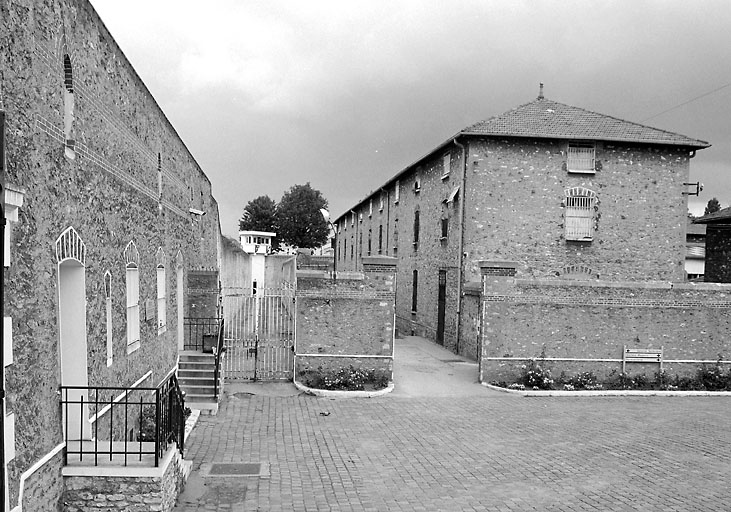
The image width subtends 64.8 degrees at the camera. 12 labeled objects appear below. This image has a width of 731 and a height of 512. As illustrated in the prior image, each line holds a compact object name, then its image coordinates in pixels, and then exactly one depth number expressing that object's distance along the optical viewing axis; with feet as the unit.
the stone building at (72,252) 16.46
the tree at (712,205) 244.32
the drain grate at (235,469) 27.68
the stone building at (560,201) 62.49
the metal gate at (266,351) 48.39
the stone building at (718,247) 71.10
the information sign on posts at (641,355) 50.47
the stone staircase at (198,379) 39.47
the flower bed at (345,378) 45.85
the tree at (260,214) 232.94
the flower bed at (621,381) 48.80
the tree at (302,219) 223.92
